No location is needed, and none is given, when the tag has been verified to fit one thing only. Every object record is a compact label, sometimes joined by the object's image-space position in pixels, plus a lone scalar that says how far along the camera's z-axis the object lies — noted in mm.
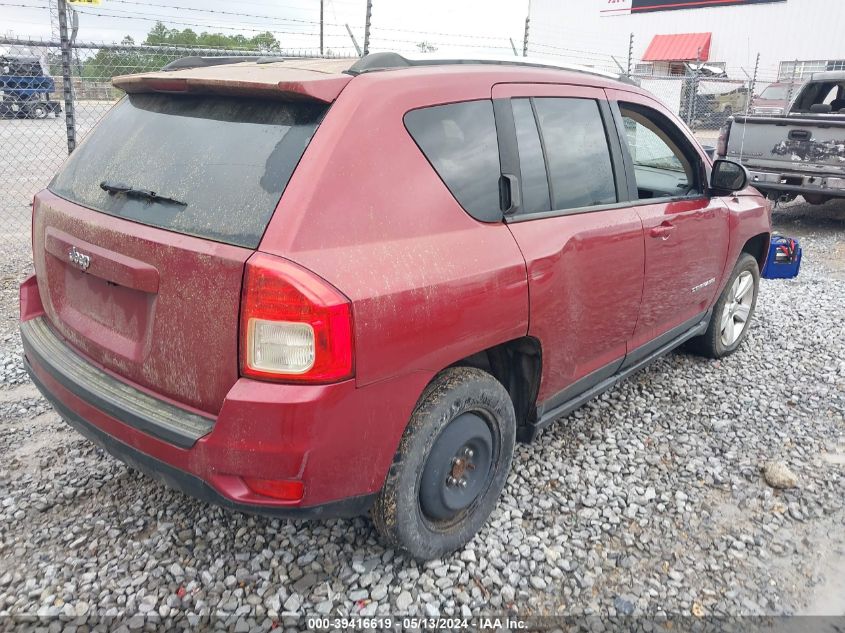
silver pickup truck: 8273
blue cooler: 5863
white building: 31875
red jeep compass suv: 2057
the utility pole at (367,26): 8617
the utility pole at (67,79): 5953
